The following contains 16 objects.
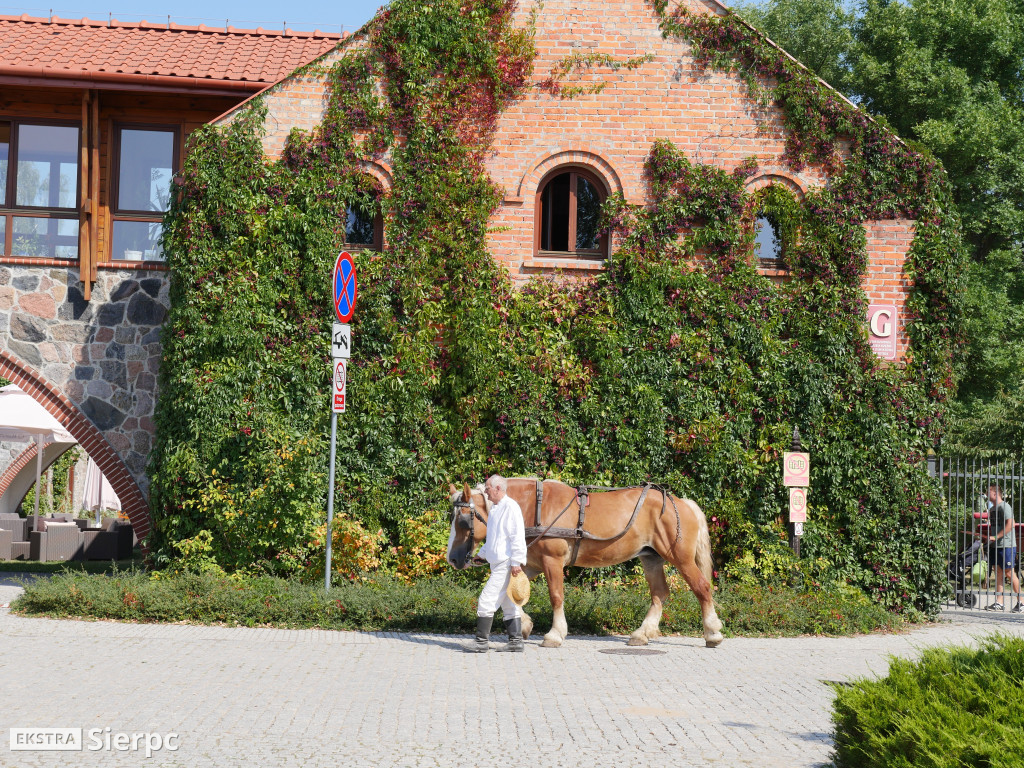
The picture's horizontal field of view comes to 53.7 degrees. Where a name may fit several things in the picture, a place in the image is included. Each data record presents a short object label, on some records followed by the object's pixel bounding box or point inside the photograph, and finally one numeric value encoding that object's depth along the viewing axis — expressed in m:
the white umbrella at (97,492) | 21.38
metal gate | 15.60
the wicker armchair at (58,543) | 19.48
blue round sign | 11.70
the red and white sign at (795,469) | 13.30
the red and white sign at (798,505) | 13.29
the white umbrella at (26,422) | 18.98
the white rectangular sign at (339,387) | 11.66
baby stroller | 15.78
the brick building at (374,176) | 14.45
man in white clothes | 9.91
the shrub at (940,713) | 4.77
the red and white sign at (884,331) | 14.35
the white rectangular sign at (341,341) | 11.86
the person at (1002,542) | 16.03
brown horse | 10.70
